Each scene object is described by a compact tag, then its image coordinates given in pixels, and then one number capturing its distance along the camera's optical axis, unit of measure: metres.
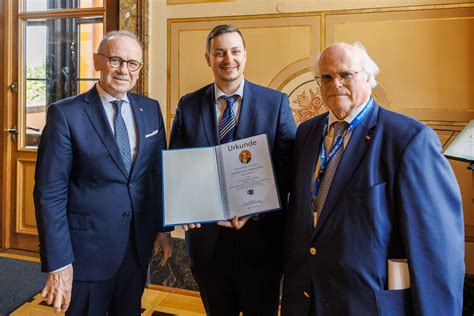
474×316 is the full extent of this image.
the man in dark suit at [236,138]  1.85
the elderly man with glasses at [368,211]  1.32
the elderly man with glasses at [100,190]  1.74
